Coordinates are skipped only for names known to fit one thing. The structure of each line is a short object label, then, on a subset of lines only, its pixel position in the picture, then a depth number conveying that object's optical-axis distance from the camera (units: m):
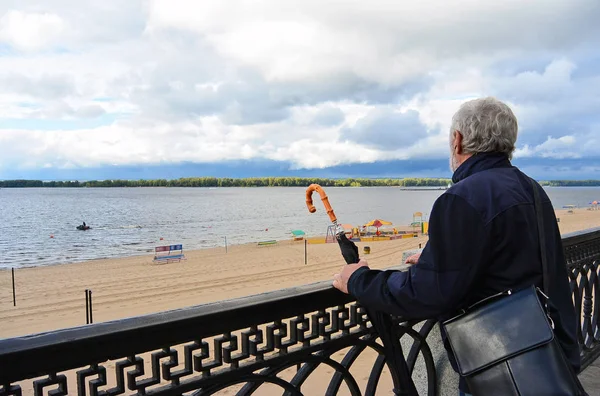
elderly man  1.64
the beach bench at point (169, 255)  31.70
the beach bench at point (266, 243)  41.97
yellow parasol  43.84
